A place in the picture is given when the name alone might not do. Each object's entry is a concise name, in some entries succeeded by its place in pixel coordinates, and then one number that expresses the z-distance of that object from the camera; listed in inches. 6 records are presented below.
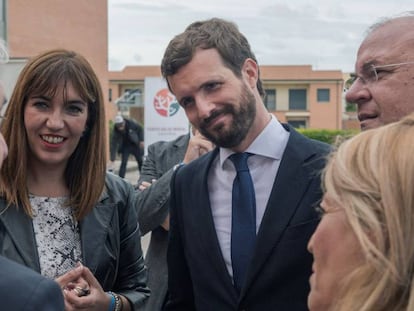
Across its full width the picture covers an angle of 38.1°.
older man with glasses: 79.9
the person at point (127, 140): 640.4
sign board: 454.3
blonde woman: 47.7
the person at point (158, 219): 127.0
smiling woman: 97.3
